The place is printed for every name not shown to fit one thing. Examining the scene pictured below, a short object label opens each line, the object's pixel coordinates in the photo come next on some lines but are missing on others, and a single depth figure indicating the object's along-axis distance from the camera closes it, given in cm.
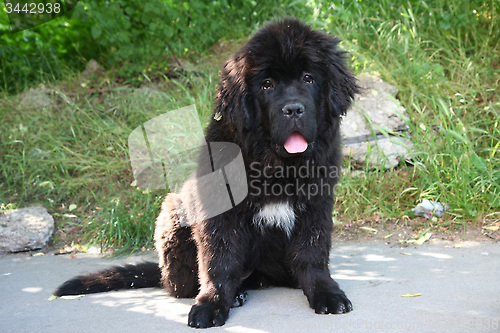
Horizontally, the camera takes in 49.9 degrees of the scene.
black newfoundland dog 247
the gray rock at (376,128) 434
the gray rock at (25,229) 390
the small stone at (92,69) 588
